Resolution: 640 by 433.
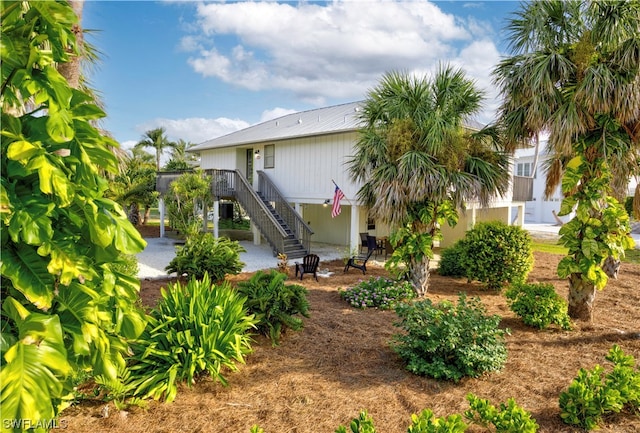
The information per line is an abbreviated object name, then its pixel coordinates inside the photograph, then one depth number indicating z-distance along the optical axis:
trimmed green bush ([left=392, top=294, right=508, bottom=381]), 5.11
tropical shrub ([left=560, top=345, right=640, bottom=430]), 3.89
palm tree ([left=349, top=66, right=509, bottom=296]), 8.88
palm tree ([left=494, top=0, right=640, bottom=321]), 6.56
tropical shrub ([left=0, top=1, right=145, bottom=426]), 1.95
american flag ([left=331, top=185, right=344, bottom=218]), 14.00
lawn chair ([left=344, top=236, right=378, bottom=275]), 12.77
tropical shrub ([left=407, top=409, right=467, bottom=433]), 2.96
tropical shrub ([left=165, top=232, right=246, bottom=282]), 10.62
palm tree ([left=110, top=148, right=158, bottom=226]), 23.81
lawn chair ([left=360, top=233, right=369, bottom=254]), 16.02
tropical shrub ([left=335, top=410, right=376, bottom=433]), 2.89
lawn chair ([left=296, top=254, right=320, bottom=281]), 11.52
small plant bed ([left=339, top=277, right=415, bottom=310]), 8.79
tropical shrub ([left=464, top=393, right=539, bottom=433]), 3.31
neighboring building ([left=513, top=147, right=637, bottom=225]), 38.38
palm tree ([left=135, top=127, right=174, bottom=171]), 37.31
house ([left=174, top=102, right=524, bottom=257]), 16.14
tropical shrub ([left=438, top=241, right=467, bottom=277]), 12.55
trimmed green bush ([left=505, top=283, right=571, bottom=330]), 7.18
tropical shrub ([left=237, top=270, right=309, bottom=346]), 6.43
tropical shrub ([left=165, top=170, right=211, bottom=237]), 16.52
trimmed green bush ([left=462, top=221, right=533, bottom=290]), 10.54
